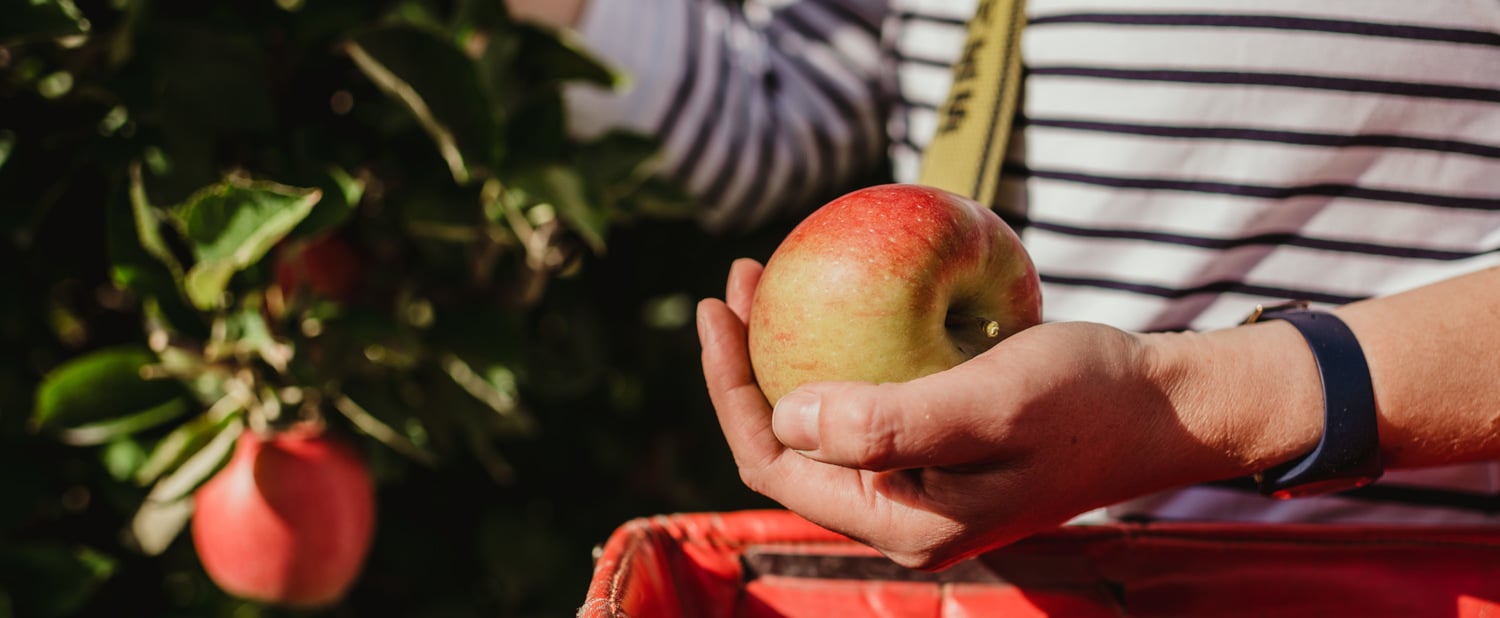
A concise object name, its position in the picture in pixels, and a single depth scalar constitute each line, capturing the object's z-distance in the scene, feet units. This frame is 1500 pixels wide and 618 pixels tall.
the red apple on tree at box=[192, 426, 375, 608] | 2.75
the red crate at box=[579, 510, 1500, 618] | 2.17
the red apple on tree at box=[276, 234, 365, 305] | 2.81
